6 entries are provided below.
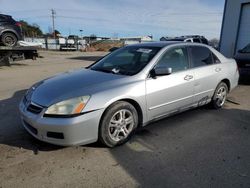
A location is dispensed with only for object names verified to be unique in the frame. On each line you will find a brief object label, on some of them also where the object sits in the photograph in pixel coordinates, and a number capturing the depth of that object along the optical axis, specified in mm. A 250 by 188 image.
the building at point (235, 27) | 10319
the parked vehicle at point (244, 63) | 6312
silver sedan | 2470
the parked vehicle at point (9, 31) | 9562
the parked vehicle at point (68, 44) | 31110
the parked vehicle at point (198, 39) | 11643
